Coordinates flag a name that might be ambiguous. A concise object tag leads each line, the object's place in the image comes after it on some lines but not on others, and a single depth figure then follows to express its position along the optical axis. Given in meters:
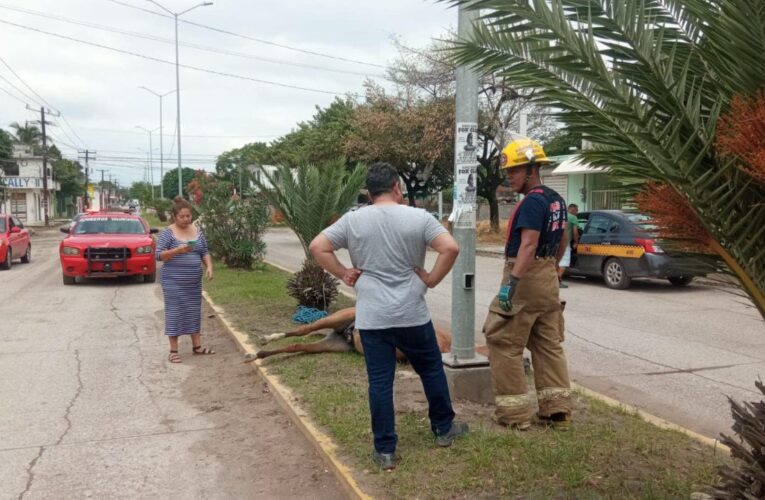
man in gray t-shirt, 3.96
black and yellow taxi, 12.34
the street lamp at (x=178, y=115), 34.50
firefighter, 4.25
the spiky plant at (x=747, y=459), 2.50
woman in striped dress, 7.34
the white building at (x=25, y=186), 57.69
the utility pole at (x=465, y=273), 5.20
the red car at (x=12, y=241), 18.08
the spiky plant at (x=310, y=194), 9.40
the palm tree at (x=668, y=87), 2.50
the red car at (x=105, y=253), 14.10
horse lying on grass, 6.89
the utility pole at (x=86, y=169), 85.86
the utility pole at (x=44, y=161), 50.90
